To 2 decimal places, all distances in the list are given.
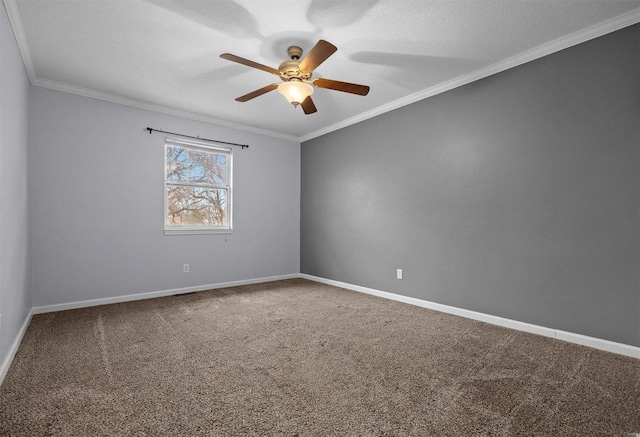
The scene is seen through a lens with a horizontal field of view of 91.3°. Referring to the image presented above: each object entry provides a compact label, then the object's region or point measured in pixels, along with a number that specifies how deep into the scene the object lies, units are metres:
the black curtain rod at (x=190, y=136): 4.10
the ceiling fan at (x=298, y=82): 2.46
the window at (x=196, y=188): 4.34
